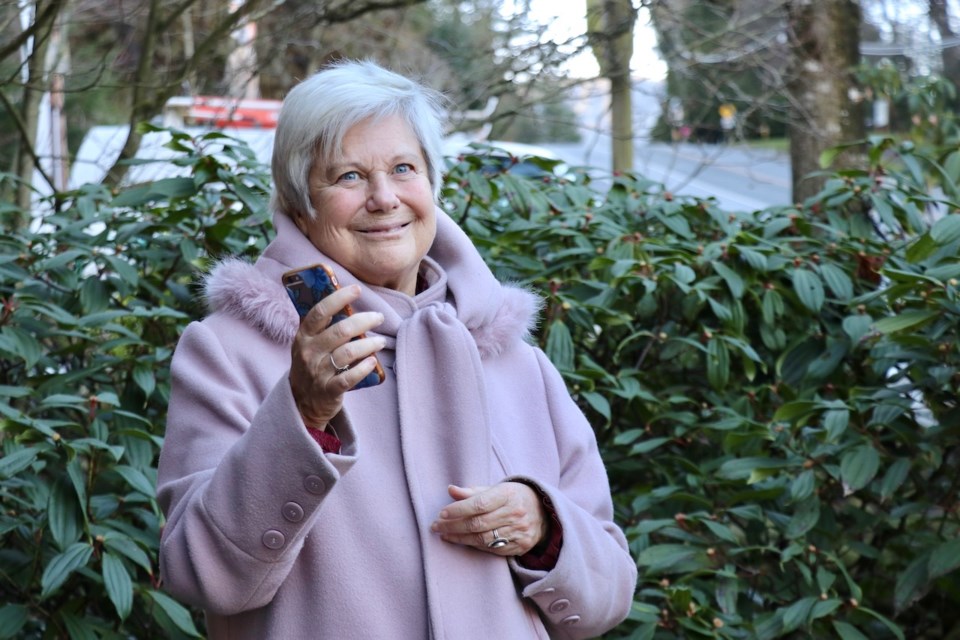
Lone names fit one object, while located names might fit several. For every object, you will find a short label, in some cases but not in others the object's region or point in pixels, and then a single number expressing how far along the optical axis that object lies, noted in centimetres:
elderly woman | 178
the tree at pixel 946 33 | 1154
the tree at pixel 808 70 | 610
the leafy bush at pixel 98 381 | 272
